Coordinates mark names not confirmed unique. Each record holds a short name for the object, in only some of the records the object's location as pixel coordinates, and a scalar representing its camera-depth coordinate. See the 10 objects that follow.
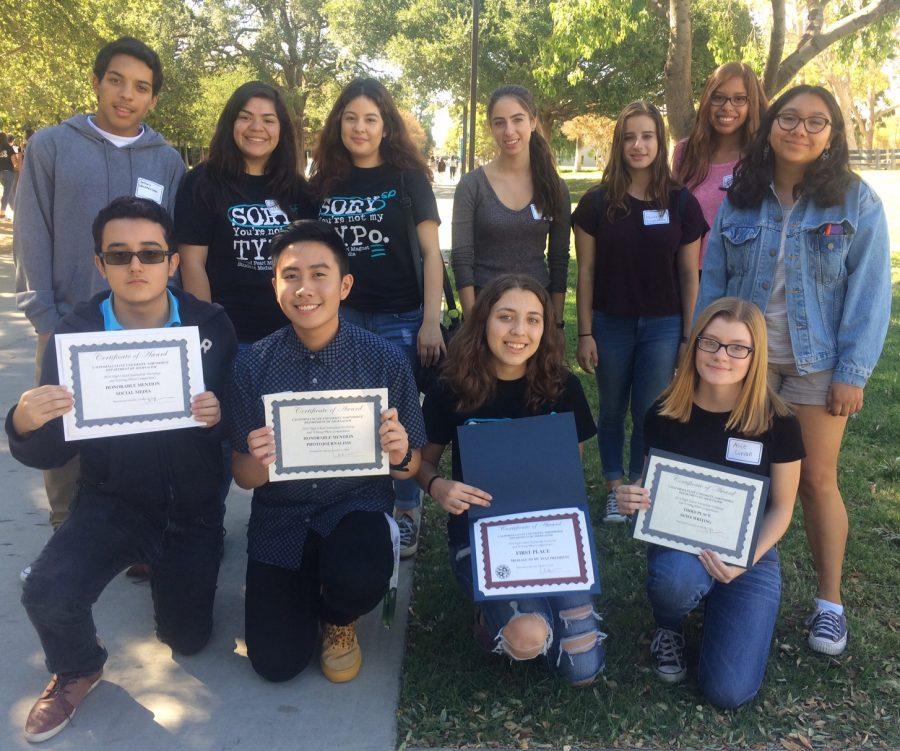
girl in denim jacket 2.89
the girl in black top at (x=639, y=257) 3.69
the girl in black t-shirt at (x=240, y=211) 3.45
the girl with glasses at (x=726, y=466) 2.72
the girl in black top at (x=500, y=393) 2.80
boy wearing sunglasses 2.59
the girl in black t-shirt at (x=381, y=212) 3.54
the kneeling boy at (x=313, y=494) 2.79
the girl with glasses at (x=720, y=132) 3.78
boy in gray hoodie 3.28
